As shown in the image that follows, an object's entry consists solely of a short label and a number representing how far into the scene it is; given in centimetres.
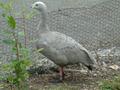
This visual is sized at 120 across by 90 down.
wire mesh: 835
